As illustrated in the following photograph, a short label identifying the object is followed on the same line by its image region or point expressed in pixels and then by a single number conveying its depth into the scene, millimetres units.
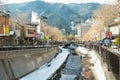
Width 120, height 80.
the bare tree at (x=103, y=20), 65855
